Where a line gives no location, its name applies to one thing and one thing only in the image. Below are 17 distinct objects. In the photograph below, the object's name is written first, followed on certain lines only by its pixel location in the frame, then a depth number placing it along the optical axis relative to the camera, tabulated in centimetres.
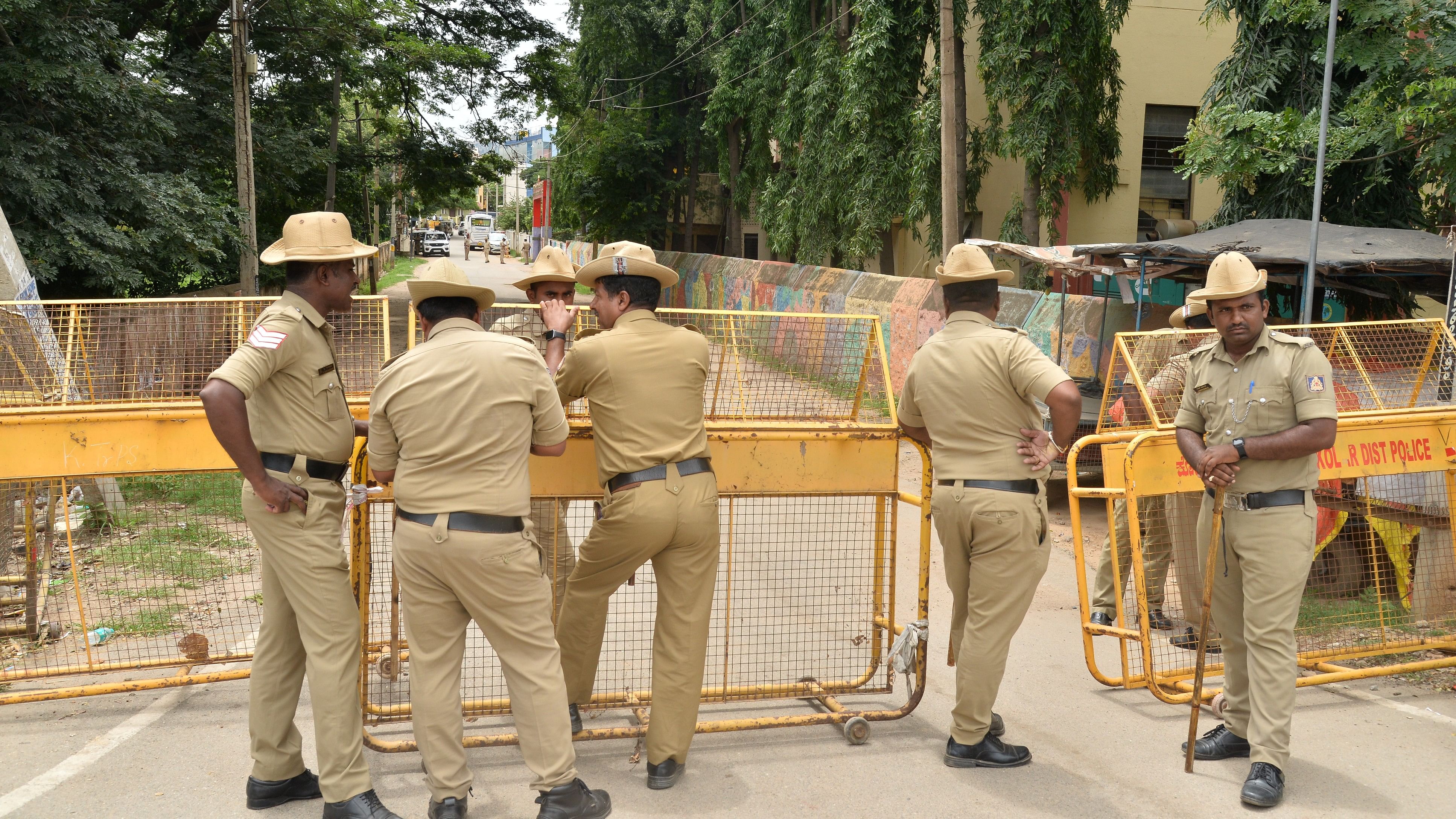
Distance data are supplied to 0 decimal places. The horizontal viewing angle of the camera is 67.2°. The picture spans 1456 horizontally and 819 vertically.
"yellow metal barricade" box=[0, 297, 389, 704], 496
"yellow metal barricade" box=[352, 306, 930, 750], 490
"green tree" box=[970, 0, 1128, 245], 1609
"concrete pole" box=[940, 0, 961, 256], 1408
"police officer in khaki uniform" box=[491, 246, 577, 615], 512
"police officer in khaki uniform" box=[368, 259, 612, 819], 382
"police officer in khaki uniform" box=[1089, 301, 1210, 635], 611
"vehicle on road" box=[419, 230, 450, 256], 8288
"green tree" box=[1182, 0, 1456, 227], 938
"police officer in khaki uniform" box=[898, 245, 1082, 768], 447
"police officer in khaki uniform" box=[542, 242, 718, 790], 426
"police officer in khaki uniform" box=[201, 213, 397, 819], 395
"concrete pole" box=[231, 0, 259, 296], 1512
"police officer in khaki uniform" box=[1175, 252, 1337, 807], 443
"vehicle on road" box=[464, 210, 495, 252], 9344
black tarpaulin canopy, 959
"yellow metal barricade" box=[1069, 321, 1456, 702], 545
